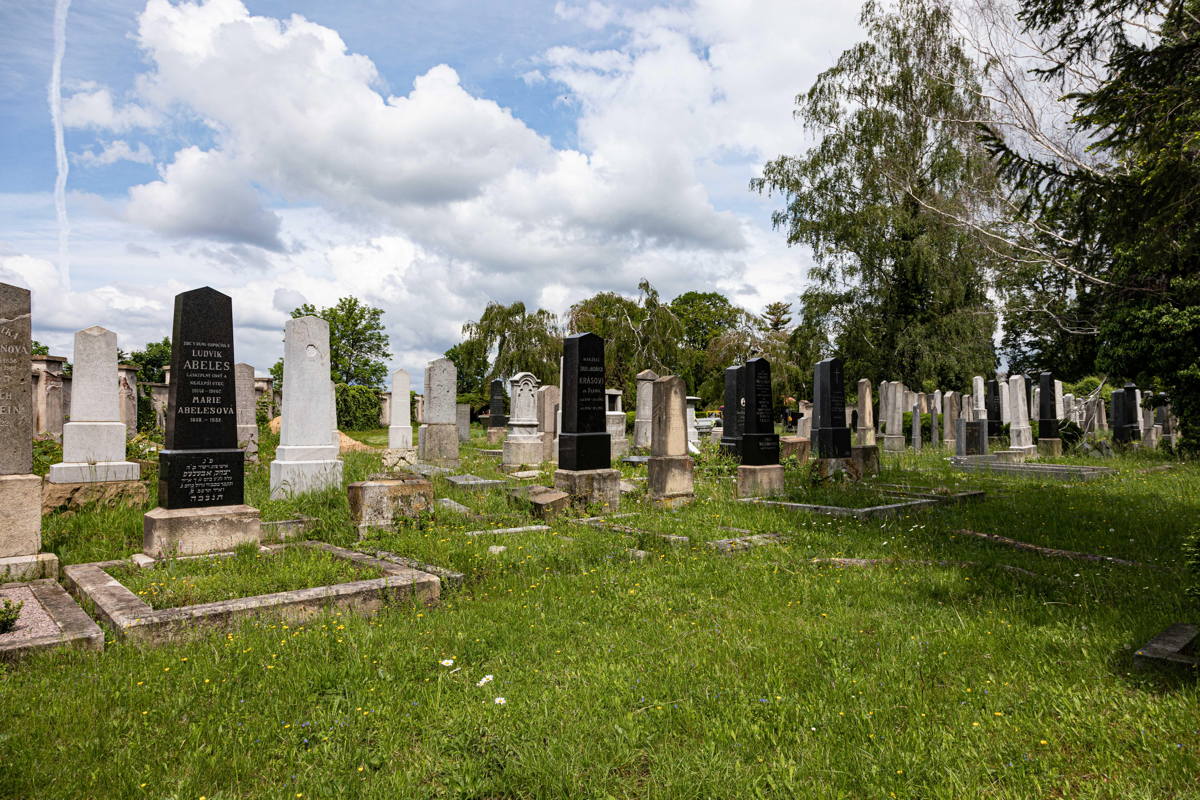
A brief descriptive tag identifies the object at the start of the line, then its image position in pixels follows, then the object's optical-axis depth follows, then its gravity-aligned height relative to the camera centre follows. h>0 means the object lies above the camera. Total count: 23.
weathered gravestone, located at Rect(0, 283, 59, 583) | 5.82 -0.24
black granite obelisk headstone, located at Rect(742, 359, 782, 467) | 11.55 +0.00
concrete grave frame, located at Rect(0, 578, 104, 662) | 3.85 -1.23
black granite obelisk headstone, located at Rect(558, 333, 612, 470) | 9.80 +0.20
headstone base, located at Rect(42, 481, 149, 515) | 8.48 -0.87
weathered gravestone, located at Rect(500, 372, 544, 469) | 16.67 -0.14
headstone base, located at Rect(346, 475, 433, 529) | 7.46 -0.84
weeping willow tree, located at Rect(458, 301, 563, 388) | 33.41 +4.17
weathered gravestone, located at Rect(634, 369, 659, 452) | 19.31 +0.20
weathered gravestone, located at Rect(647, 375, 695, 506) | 10.14 -0.44
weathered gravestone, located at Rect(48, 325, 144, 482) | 9.98 +0.12
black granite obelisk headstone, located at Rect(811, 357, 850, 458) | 13.23 +0.11
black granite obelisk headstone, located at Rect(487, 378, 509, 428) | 25.86 +0.62
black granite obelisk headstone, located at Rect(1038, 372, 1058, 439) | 17.86 +0.17
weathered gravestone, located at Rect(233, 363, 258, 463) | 14.29 +0.30
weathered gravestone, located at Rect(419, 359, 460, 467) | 16.38 +0.18
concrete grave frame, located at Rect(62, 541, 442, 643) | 4.27 -1.22
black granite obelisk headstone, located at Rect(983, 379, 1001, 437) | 23.34 +0.51
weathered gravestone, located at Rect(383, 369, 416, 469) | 15.51 +0.12
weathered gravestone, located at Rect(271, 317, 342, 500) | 10.53 +0.15
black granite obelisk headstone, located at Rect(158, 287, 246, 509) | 6.77 +0.15
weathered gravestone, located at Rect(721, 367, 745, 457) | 16.08 +0.20
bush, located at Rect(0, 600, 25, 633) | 4.09 -1.13
